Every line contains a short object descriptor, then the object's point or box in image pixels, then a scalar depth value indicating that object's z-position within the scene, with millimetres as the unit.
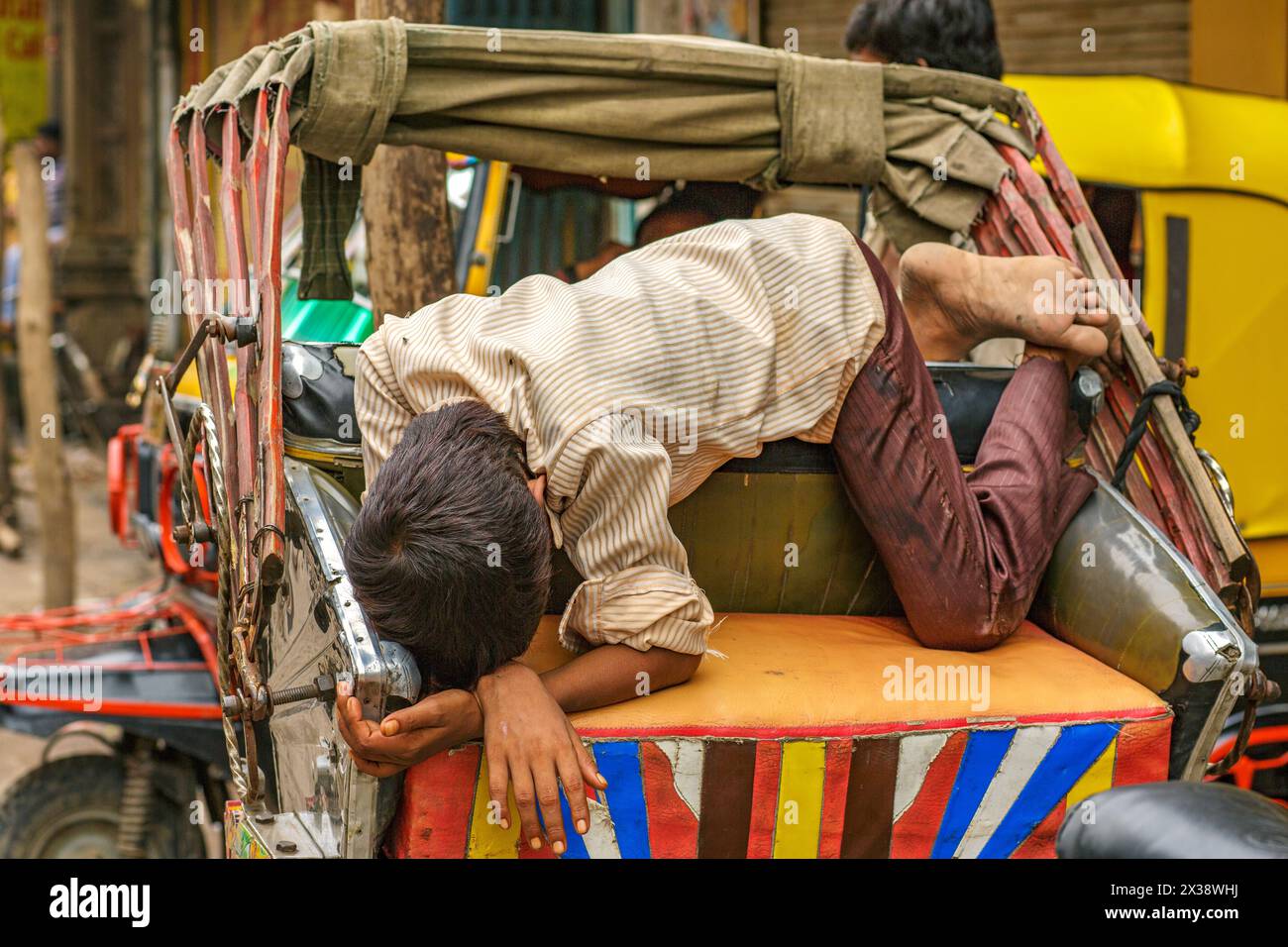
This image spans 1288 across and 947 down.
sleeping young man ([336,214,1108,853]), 1893
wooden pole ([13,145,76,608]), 5359
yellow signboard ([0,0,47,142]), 7871
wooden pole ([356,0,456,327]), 3223
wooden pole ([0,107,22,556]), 6871
